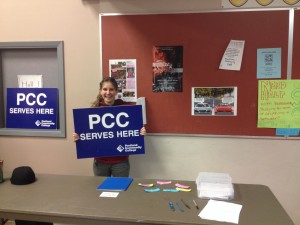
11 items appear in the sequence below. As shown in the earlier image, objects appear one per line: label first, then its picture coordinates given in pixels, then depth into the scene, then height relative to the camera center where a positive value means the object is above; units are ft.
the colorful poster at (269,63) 8.41 +0.96
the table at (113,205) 4.79 -2.10
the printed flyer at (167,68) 8.87 +0.86
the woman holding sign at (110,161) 8.22 -1.99
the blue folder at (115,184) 6.02 -2.02
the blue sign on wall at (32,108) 9.98 -0.49
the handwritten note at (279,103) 8.46 -0.27
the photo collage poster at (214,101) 8.75 -0.21
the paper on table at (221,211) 4.76 -2.11
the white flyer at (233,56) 8.55 +1.20
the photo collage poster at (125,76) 9.16 +0.62
